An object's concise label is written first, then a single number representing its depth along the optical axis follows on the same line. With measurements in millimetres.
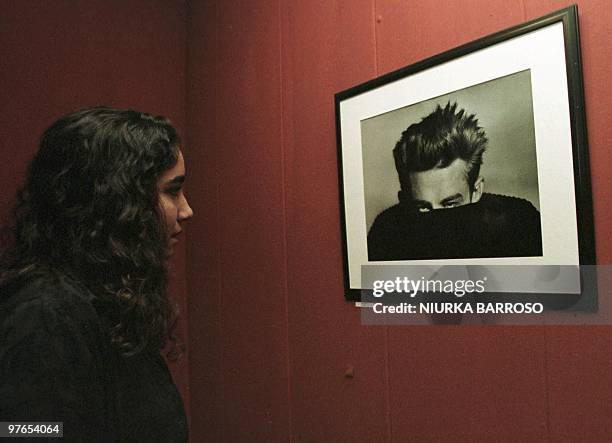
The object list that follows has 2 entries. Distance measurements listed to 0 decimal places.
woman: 833
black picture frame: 1065
